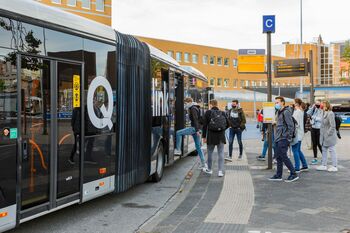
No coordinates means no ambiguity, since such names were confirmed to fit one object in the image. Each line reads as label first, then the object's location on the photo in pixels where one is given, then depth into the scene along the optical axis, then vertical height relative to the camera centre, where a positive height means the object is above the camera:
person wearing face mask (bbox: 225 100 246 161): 13.47 -0.34
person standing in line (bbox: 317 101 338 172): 10.80 -0.54
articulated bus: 5.01 -0.02
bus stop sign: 11.67 +2.24
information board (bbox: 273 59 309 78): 20.02 +1.95
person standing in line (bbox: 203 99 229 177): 10.30 -0.42
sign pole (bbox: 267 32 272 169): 11.45 +0.63
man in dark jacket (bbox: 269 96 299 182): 9.56 -0.59
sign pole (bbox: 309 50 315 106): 19.77 +1.65
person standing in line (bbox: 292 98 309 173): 10.67 -0.60
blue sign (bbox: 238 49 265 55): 12.55 +1.62
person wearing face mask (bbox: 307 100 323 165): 12.69 -0.43
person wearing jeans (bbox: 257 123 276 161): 13.44 -1.19
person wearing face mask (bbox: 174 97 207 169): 11.59 -0.53
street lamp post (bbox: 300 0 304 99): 43.15 +8.52
